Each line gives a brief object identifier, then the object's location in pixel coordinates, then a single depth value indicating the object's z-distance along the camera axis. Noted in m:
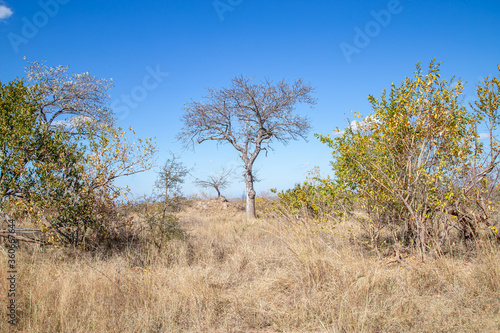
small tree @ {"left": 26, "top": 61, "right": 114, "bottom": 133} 12.19
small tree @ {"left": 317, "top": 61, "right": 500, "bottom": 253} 4.67
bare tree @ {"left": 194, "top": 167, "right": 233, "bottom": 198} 20.73
